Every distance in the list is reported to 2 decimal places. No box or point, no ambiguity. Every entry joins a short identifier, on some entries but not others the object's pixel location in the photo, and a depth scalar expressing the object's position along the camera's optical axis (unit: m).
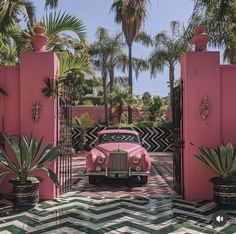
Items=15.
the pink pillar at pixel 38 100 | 6.92
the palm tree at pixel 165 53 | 23.36
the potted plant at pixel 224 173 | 6.10
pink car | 8.60
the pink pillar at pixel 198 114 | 6.80
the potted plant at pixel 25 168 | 6.25
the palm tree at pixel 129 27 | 19.99
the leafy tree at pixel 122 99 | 21.88
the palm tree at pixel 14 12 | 7.31
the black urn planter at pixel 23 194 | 6.24
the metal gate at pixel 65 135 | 7.44
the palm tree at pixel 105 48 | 23.53
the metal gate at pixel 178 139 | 7.32
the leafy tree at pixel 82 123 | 18.84
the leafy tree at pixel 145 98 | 23.93
